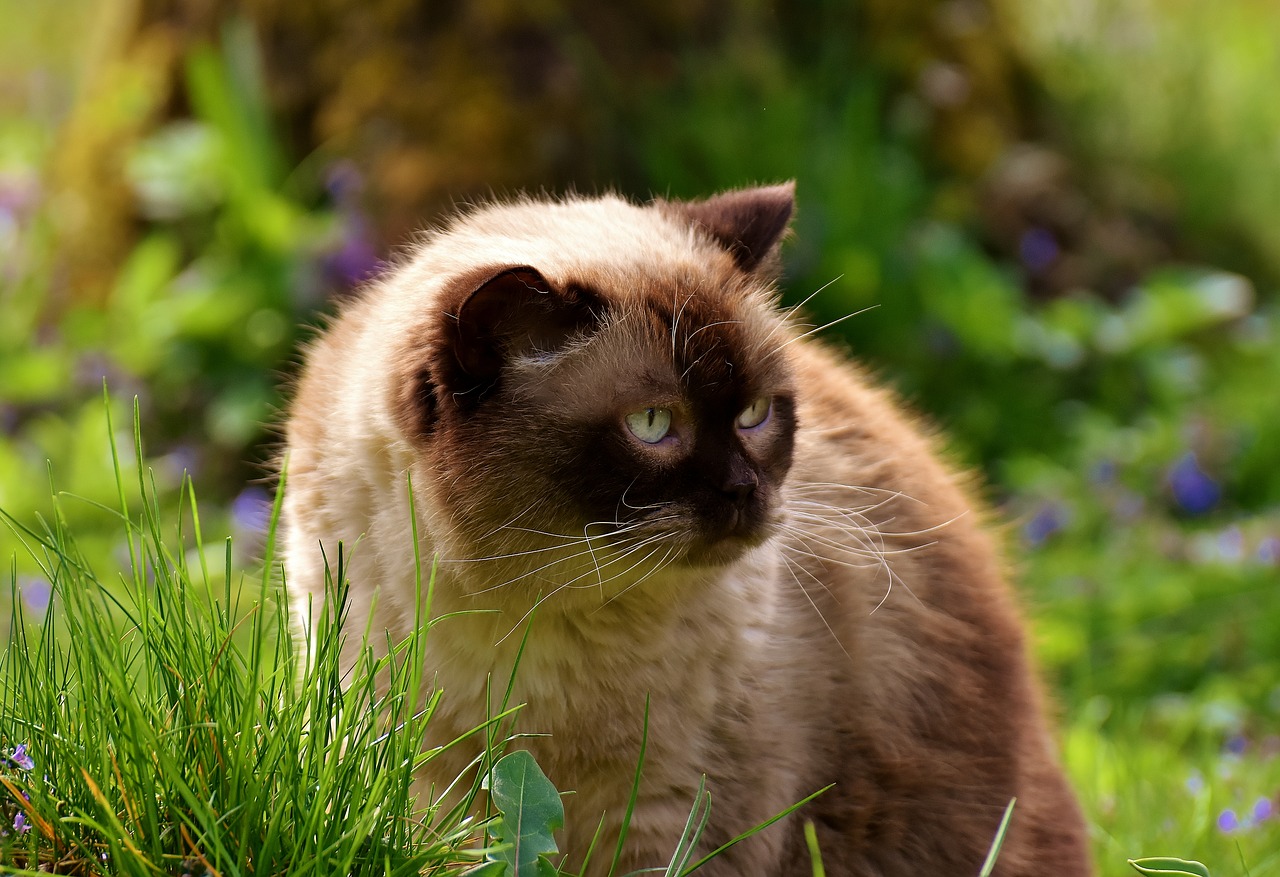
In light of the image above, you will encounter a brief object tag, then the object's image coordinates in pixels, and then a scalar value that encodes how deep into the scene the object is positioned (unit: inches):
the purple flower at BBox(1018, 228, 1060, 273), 224.4
